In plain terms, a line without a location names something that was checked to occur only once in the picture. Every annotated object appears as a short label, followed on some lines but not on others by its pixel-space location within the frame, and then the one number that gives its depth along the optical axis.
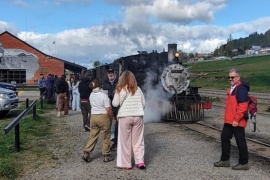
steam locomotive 13.72
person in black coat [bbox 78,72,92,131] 11.43
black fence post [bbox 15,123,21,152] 8.45
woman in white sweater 6.91
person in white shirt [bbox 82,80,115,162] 7.50
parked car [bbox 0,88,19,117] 15.02
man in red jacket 6.80
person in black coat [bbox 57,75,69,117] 15.95
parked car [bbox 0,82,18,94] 21.41
